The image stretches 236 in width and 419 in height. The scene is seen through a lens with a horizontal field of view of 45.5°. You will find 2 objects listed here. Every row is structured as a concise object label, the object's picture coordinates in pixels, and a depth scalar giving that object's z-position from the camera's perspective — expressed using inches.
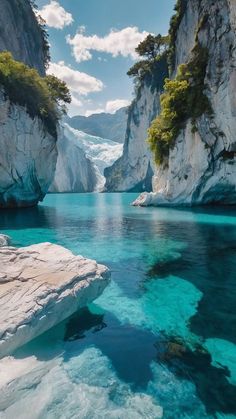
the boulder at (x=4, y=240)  412.3
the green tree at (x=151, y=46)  2016.5
